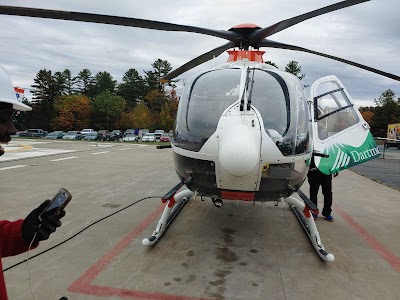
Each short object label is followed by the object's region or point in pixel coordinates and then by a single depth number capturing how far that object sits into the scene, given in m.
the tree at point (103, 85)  76.69
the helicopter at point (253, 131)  3.29
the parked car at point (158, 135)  39.69
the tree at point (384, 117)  59.81
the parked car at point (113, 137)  37.79
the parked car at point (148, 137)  36.06
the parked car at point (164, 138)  35.56
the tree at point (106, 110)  58.78
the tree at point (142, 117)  57.66
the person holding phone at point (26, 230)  1.84
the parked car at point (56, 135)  40.88
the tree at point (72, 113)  59.25
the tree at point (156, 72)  72.06
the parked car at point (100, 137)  37.28
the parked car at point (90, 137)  37.05
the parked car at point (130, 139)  35.89
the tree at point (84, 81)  80.32
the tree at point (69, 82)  79.11
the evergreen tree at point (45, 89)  70.31
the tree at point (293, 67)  67.62
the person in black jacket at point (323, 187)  5.64
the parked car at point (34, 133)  44.31
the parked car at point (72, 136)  37.96
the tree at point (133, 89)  74.75
